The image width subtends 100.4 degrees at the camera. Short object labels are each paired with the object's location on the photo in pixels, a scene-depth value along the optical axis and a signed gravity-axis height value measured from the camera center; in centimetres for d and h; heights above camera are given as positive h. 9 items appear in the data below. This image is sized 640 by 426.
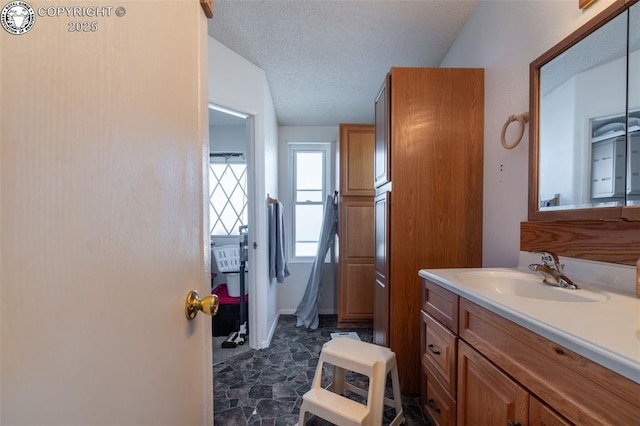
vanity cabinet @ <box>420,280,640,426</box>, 53 -46
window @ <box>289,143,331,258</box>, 340 +21
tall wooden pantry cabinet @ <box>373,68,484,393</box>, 162 +24
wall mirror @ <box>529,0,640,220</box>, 84 +31
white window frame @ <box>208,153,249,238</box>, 337 +59
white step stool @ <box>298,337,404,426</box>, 125 -91
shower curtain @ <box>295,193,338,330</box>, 301 -51
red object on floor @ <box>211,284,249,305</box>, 267 -93
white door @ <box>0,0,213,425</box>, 31 -1
